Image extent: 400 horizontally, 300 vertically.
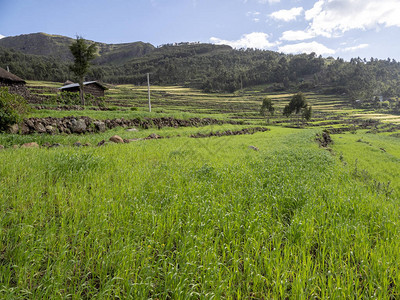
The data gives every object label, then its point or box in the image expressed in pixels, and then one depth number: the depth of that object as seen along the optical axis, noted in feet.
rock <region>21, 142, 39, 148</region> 31.65
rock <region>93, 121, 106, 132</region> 56.54
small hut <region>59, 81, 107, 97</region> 151.67
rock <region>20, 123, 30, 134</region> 42.14
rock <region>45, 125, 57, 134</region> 46.39
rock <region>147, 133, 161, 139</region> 53.81
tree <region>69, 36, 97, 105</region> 115.03
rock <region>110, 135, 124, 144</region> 43.04
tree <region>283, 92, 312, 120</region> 192.85
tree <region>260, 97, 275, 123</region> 199.56
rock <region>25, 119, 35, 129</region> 43.58
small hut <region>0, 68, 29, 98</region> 103.19
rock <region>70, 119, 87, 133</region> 51.42
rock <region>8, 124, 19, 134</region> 40.06
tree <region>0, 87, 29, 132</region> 38.63
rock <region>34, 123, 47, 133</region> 44.50
